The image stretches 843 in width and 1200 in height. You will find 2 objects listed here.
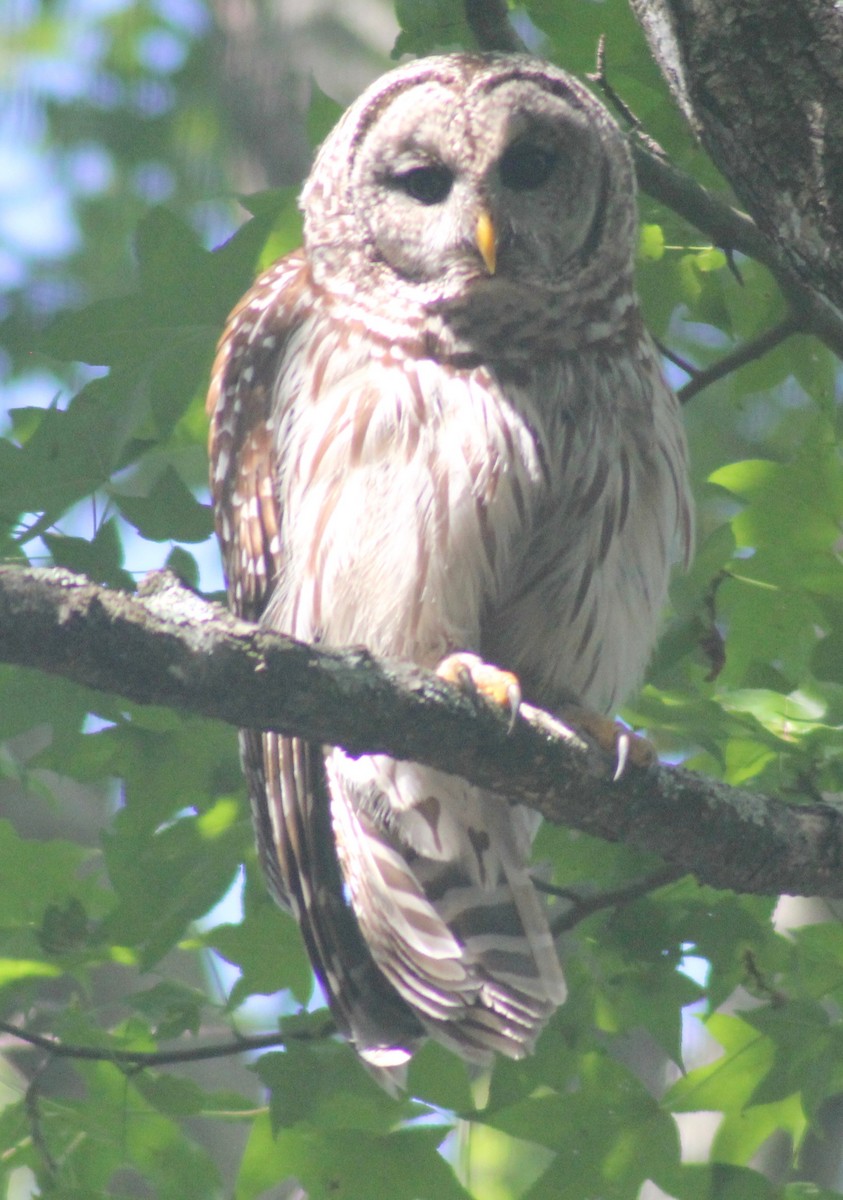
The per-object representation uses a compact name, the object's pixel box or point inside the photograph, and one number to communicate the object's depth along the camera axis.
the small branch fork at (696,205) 7.07
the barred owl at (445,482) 6.84
